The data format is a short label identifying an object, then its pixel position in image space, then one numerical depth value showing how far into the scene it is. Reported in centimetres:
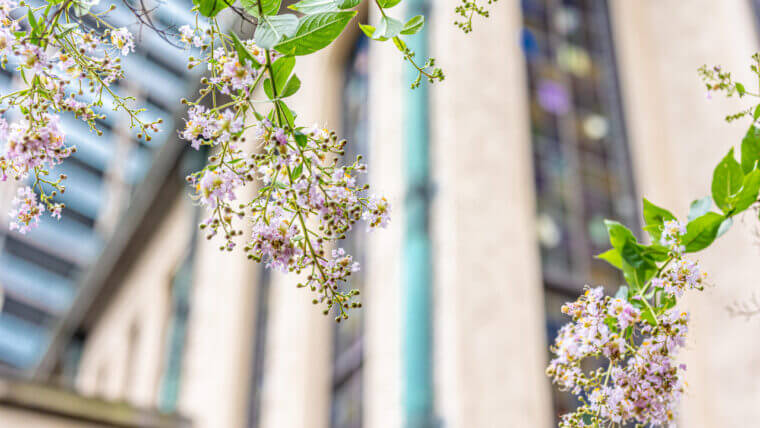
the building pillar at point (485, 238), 477
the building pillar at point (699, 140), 516
